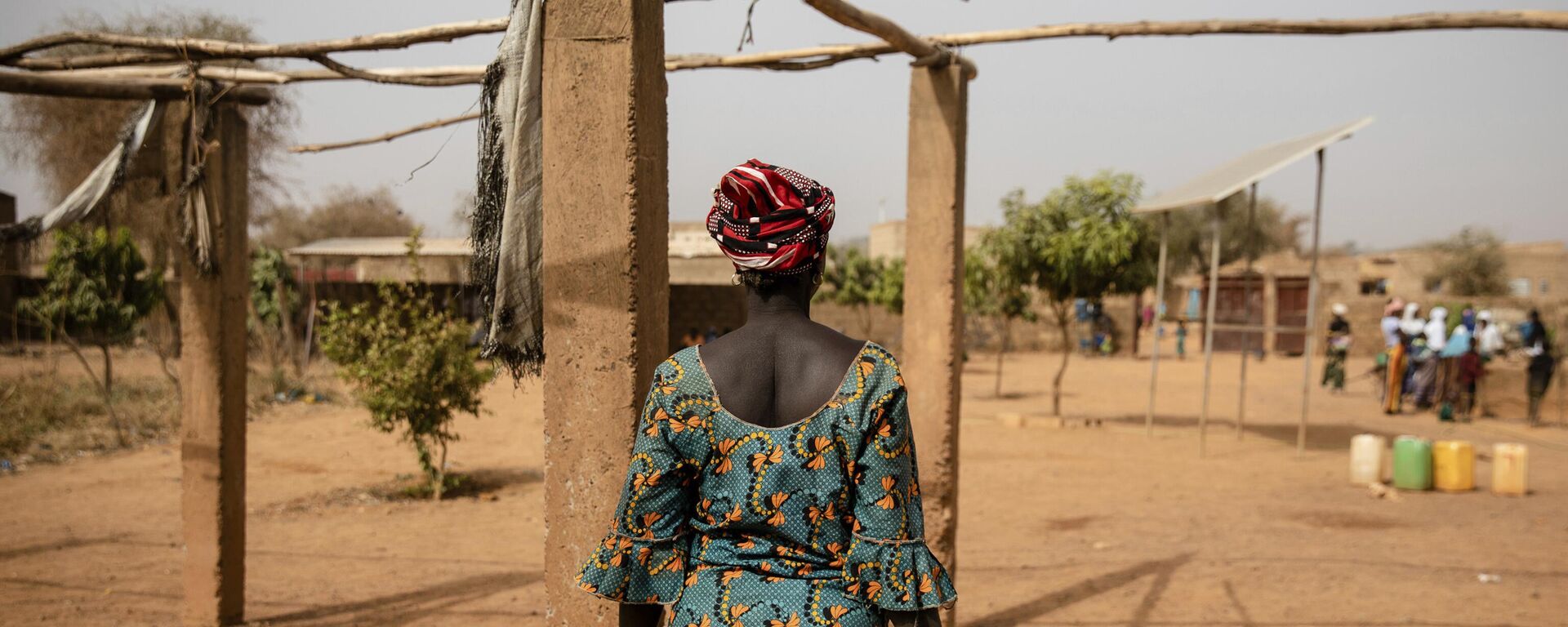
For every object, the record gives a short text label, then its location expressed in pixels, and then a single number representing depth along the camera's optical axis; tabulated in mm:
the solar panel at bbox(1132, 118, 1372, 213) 10242
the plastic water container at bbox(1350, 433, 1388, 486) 9289
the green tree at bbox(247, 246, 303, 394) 18391
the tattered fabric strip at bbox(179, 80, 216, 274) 4625
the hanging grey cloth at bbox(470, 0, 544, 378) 2689
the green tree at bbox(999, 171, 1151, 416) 13141
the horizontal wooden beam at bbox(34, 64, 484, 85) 4414
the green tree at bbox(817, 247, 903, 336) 21625
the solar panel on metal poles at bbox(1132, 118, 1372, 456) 10211
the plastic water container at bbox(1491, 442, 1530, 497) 8891
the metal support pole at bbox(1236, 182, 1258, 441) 10498
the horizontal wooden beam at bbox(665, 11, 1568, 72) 3691
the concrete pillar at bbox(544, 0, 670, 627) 2525
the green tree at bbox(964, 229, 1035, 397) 14000
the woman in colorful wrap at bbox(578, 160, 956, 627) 1819
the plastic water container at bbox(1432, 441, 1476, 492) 9031
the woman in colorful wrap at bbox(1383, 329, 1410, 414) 14891
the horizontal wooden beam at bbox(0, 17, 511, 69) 4008
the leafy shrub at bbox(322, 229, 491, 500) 8422
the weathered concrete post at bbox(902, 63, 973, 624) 4594
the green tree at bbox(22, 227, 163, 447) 11820
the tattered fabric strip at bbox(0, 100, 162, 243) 4434
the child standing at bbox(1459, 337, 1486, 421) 14062
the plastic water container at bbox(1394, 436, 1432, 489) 9039
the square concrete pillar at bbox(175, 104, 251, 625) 4715
